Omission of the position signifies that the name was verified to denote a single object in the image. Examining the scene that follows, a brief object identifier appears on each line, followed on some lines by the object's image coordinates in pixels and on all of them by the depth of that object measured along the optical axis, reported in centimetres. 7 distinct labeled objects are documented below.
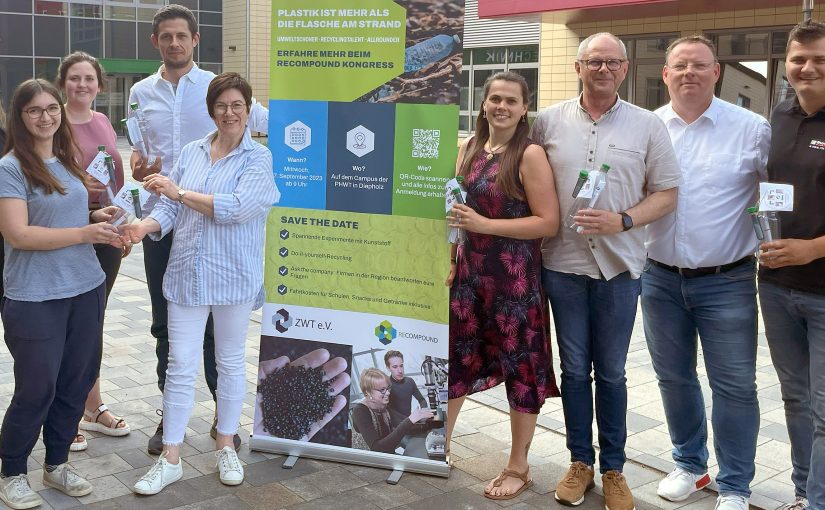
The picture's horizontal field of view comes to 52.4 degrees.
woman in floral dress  354
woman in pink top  418
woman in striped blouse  373
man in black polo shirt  313
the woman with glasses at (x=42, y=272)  340
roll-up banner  381
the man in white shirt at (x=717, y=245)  346
